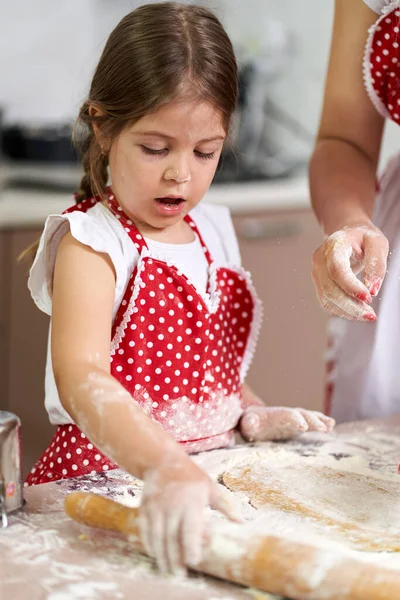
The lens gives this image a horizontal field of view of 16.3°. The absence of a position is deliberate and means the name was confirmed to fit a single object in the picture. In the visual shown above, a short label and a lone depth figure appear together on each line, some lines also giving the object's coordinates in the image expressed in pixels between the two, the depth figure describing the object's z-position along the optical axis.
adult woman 1.25
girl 1.20
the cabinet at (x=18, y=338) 2.12
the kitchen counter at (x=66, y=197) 2.22
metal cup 1.10
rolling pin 1.00
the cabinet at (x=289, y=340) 1.40
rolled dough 1.13
